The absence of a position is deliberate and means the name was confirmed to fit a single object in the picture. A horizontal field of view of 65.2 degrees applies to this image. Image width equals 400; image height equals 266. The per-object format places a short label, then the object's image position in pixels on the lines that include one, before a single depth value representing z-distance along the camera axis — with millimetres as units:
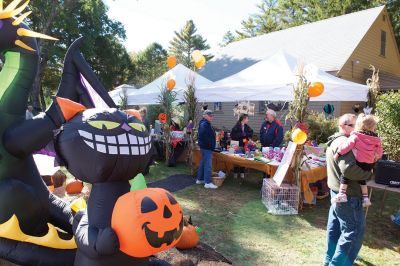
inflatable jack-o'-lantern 1641
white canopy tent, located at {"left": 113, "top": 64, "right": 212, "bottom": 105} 9656
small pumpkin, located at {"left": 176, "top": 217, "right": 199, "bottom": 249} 3309
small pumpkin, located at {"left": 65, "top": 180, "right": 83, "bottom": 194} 5906
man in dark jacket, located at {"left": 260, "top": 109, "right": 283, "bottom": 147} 7301
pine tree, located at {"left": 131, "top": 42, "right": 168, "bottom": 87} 42503
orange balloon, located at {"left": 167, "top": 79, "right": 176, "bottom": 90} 8461
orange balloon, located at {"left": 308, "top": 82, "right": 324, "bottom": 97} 5156
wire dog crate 5320
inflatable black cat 1723
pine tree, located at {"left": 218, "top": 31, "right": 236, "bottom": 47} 56156
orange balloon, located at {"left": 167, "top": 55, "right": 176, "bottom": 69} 10245
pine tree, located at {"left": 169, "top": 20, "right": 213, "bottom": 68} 57438
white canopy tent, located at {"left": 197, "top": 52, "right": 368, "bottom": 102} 6438
